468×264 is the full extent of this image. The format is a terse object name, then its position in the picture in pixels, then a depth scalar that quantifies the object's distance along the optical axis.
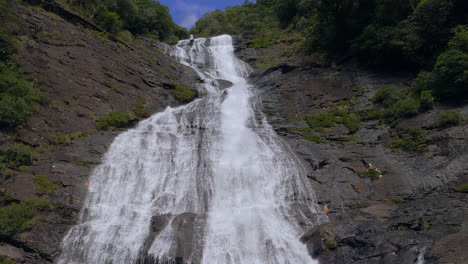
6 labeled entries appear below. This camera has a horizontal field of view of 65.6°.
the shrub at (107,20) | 27.09
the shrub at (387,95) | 19.11
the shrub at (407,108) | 17.17
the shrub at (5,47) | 17.00
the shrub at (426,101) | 16.88
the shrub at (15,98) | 14.39
